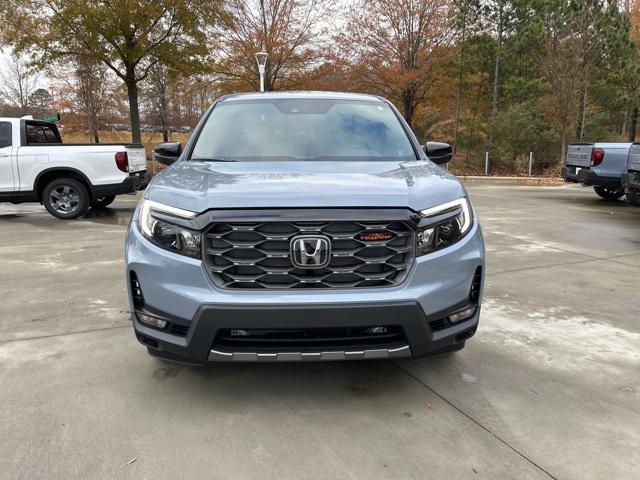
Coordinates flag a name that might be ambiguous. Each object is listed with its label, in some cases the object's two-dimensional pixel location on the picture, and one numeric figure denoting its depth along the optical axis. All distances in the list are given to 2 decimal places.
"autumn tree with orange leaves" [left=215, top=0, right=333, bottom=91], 23.55
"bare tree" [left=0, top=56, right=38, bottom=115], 36.88
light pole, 16.99
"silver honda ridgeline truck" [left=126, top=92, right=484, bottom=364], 2.49
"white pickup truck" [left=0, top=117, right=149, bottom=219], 9.25
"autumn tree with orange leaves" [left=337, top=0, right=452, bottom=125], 23.42
